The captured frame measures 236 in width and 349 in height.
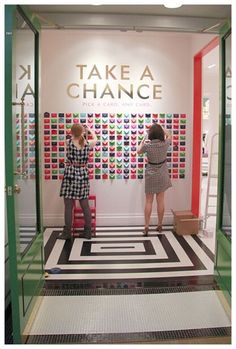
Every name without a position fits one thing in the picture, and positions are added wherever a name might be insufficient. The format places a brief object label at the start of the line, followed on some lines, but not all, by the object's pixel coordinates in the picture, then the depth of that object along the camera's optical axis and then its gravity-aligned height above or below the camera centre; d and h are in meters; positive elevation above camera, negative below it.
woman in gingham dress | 4.67 -0.17
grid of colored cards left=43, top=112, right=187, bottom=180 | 5.48 +0.35
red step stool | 5.24 -0.74
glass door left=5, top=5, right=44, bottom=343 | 2.23 -0.02
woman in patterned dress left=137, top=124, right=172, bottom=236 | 4.94 -0.07
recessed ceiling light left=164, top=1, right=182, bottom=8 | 2.83 +1.21
